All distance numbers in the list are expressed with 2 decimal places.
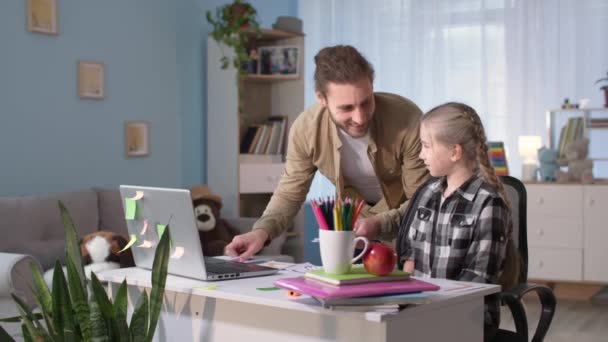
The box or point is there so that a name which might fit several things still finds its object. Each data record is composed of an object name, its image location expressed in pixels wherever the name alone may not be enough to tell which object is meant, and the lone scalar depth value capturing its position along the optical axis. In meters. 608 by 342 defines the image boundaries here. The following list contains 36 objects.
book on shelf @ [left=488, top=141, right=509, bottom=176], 5.47
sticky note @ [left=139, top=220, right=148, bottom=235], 2.17
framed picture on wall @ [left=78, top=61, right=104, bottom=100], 4.72
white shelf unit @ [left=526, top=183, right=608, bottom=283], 5.25
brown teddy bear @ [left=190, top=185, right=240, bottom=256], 4.76
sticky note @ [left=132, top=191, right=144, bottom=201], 2.13
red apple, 1.77
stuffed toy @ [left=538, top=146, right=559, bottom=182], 5.42
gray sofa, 3.93
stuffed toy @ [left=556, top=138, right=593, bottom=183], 5.32
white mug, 1.79
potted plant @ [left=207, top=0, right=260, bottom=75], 5.33
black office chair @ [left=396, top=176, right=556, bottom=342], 2.17
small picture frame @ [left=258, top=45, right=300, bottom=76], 5.64
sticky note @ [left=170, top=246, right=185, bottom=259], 2.08
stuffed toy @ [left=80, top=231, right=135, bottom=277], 3.94
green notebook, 1.74
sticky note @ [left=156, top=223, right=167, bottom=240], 2.11
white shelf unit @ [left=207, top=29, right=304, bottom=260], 5.48
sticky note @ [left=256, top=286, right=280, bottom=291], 1.92
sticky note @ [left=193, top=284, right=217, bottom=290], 1.95
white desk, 1.74
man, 2.50
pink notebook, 1.68
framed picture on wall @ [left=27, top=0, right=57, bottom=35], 4.43
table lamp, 5.43
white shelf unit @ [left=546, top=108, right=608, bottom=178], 5.55
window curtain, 5.51
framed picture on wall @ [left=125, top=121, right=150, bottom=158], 5.02
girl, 2.18
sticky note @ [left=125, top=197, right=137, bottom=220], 2.16
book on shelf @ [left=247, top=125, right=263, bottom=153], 5.60
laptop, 2.01
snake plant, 2.05
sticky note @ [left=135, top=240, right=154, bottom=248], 2.20
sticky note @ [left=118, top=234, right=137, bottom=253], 2.25
